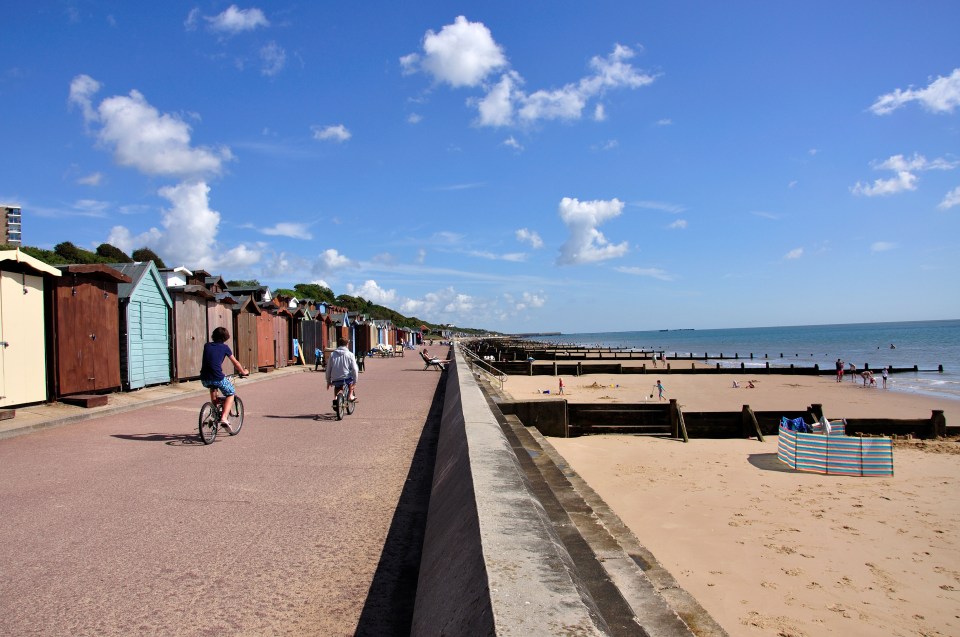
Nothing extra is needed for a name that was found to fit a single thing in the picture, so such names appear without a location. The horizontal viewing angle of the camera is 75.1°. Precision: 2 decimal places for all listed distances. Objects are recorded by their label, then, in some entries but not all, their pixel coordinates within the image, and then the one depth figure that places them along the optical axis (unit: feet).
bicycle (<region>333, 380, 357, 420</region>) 36.60
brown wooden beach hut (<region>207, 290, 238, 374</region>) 65.16
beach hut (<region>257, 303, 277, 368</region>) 81.25
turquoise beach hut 47.91
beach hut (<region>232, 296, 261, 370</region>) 72.64
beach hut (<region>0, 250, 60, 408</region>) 33.94
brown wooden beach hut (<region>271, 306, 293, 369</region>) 89.71
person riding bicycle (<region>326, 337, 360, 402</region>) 37.47
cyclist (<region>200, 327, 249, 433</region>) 29.22
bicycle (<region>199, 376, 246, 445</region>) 27.91
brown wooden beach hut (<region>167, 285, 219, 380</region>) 56.85
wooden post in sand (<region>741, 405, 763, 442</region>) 50.75
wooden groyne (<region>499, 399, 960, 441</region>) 49.24
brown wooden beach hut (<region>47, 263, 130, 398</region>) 38.45
